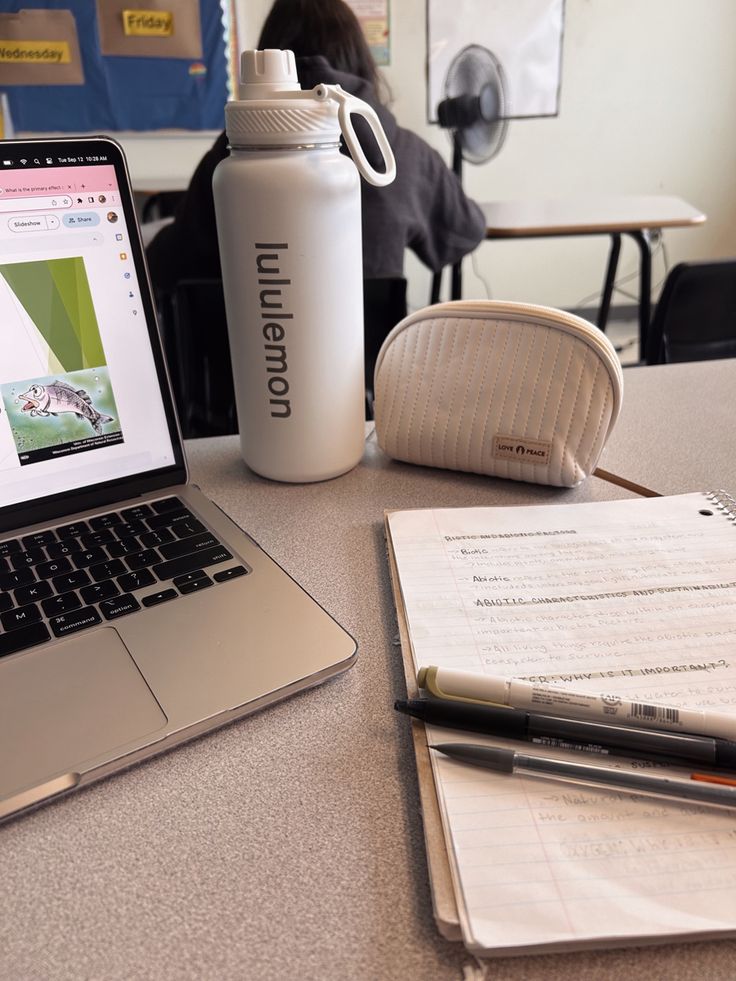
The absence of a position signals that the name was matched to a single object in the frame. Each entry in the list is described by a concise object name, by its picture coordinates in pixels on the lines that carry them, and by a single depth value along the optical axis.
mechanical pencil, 0.28
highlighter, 0.31
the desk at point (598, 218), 1.90
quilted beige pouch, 0.52
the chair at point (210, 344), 1.00
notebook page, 0.25
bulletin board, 2.42
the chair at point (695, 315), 1.23
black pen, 0.30
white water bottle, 0.47
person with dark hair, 1.24
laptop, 0.33
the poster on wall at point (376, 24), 2.63
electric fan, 2.23
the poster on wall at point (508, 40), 2.69
